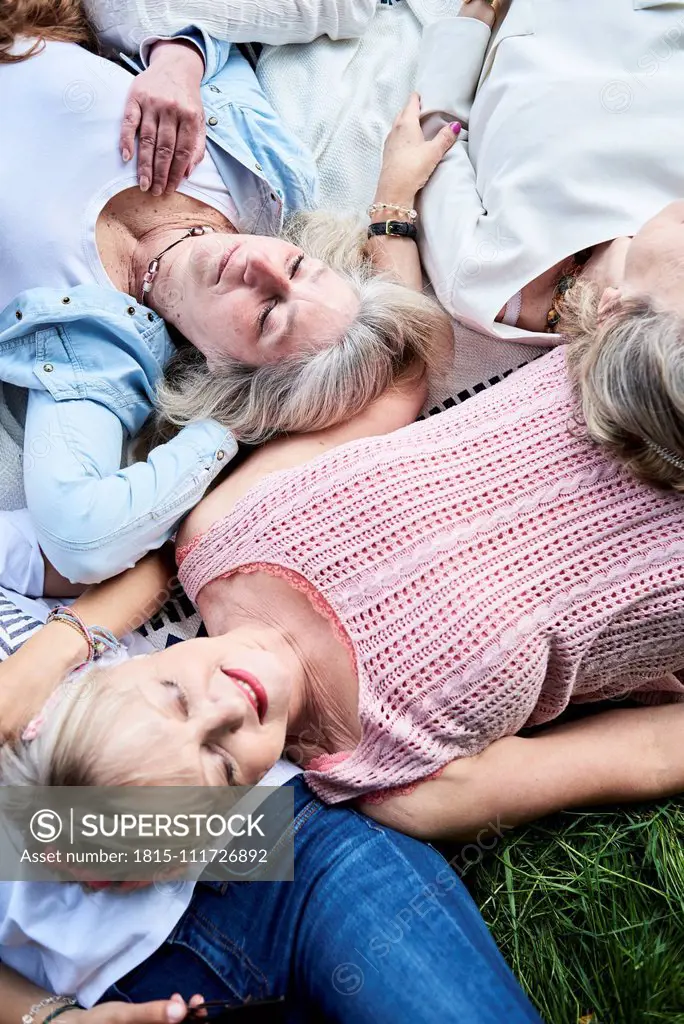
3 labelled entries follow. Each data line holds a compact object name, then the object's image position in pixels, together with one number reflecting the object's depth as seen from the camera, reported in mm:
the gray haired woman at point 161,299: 1674
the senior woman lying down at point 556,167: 1736
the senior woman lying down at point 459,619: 1419
